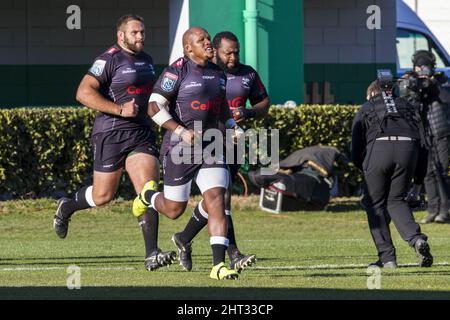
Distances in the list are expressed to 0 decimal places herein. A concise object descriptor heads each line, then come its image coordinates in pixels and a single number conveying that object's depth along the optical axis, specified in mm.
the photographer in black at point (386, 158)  12008
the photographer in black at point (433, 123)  16758
